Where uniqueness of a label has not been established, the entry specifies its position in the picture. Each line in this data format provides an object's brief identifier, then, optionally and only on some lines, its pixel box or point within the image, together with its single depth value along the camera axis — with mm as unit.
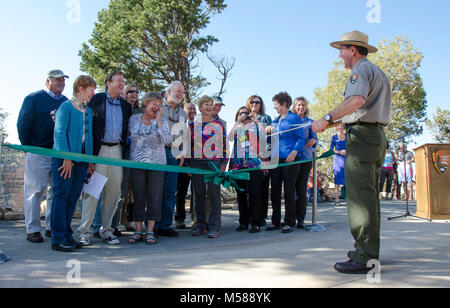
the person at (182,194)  5750
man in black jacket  4340
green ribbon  3575
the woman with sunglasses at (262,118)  5462
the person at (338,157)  8555
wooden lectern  5902
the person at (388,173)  11984
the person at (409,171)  11416
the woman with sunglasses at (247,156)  5281
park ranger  2885
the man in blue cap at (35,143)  4340
